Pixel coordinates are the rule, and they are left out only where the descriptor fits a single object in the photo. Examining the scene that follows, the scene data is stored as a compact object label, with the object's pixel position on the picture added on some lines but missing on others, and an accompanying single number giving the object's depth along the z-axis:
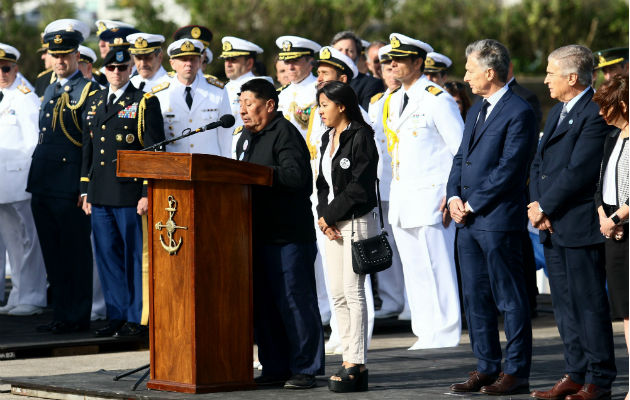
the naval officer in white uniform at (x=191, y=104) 19.91
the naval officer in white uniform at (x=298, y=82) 19.50
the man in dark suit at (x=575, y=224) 13.40
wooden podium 13.73
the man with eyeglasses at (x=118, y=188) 18.91
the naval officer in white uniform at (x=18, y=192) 21.70
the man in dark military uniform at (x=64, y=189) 19.98
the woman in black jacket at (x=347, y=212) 14.21
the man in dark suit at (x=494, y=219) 14.16
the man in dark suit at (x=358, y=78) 21.50
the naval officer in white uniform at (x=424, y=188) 18.03
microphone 13.73
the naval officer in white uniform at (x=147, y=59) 20.34
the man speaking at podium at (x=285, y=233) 14.48
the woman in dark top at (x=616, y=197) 12.70
